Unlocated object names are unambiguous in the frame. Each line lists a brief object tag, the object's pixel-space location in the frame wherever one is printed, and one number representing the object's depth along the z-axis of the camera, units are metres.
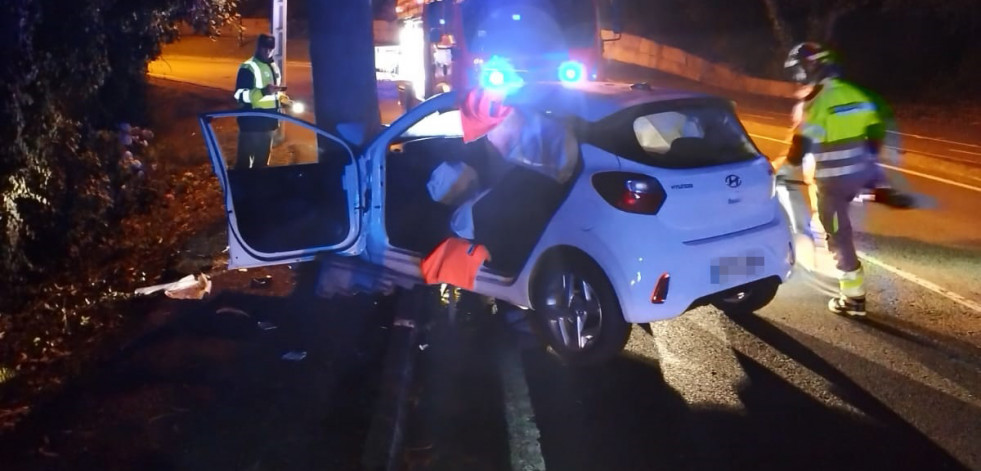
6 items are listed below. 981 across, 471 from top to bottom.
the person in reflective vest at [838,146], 6.09
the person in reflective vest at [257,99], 8.95
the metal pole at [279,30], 13.62
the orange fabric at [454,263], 5.91
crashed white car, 5.00
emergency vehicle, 13.03
